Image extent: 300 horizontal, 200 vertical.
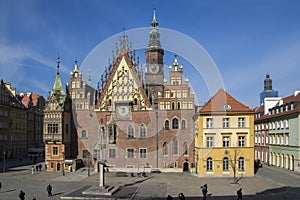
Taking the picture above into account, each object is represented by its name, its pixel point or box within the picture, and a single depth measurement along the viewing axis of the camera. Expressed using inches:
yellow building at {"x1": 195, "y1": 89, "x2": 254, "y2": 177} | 1647.4
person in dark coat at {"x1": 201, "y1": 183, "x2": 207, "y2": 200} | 1066.1
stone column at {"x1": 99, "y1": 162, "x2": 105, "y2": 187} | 1200.2
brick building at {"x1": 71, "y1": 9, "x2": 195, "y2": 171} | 1888.5
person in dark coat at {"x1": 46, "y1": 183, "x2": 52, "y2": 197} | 1143.6
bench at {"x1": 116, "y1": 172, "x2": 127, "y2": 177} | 1704.0
